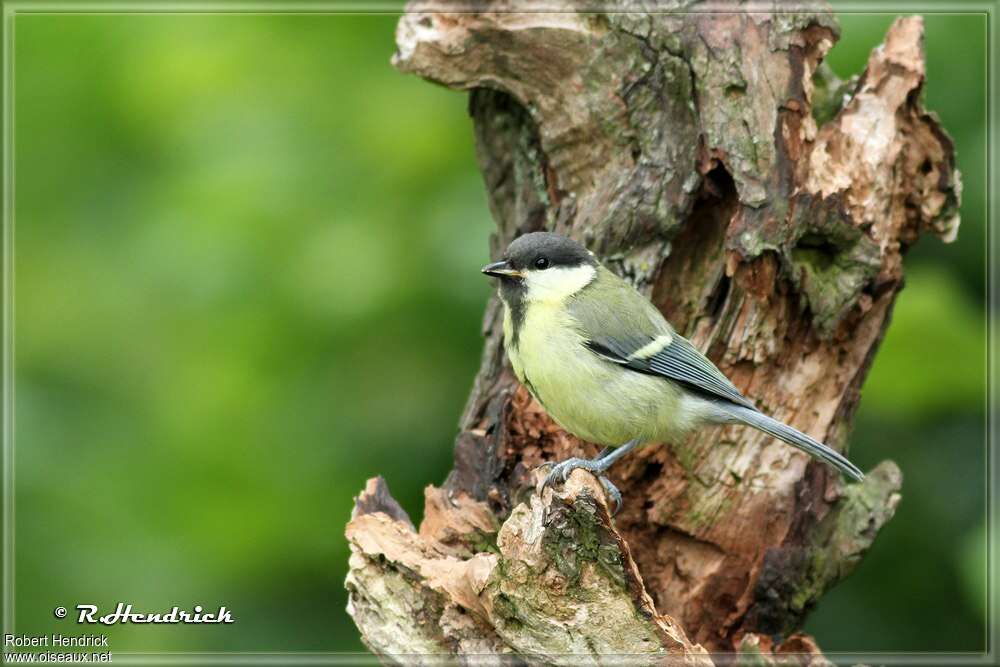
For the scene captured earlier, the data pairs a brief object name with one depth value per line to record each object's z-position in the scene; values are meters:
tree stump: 6.09
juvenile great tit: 6.21
